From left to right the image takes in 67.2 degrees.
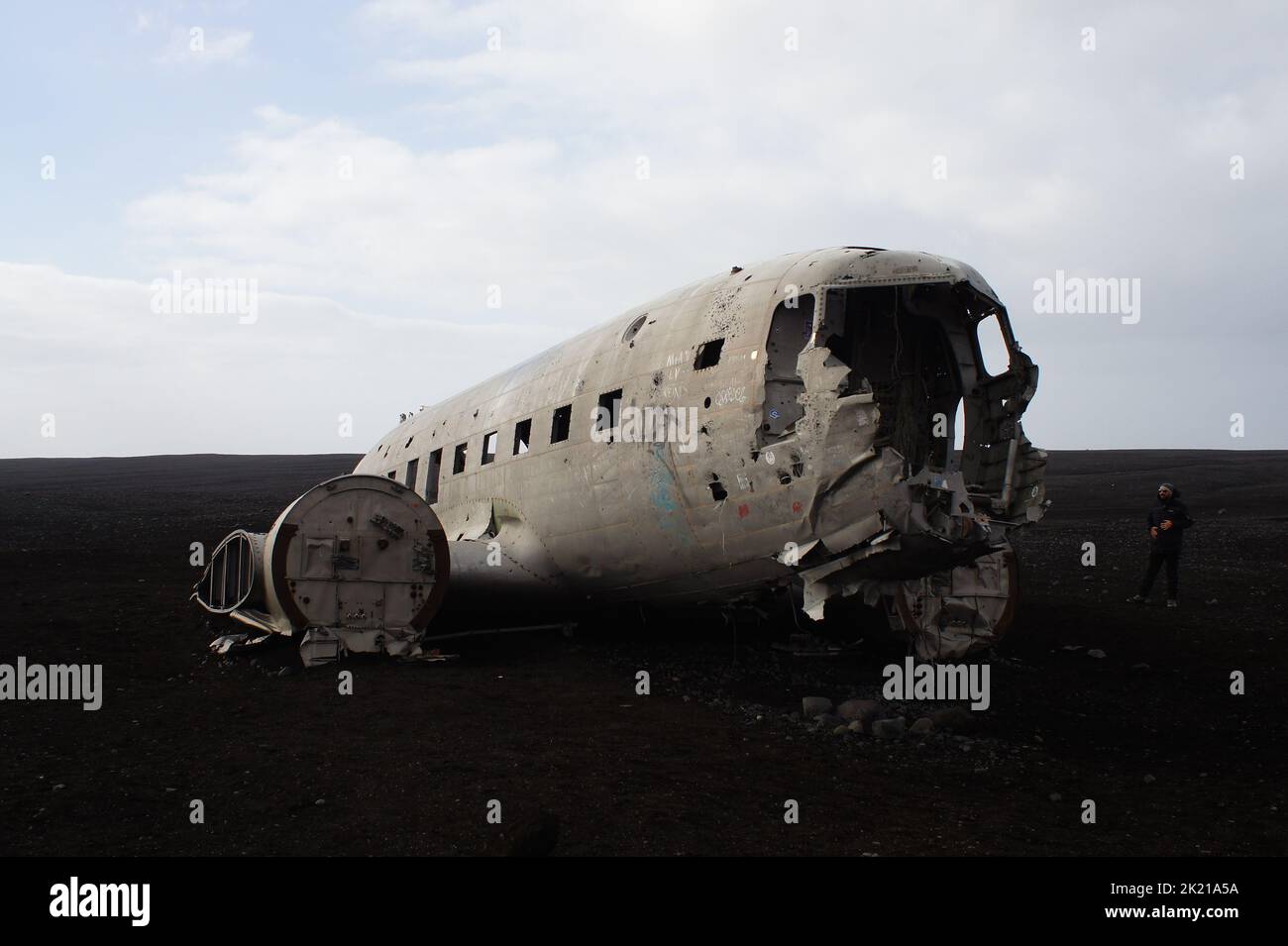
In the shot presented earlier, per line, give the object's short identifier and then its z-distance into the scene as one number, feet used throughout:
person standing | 55.52
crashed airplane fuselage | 33.04
